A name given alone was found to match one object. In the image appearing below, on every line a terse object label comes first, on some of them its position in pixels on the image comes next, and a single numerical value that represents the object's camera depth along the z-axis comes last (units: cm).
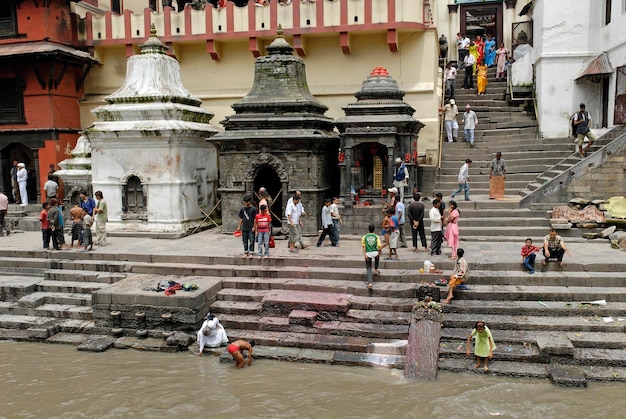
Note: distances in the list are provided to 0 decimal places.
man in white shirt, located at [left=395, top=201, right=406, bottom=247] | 1164
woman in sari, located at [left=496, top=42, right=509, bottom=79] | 1989
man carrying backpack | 1450
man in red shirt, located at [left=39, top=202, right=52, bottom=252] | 1241
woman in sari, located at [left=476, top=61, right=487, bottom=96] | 1919
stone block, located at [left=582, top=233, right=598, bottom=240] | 1239
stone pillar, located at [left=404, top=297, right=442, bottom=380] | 787
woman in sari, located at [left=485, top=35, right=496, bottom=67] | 2156
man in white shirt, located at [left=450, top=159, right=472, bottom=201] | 1392
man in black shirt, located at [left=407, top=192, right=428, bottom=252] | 1162
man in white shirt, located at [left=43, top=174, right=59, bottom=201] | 1611
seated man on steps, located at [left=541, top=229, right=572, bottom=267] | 1005
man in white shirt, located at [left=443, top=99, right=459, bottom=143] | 1702
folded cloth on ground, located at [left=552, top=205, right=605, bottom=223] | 1270
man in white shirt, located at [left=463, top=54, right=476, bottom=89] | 1975
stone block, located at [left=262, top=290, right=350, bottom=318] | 943
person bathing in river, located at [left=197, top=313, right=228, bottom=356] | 891
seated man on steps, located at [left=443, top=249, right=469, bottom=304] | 941
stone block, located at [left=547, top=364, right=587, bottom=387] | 743
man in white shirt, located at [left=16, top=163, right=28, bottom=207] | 1734
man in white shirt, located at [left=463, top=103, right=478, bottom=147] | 1675
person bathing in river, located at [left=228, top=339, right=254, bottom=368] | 830
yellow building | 1669
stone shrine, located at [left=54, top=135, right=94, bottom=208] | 1631
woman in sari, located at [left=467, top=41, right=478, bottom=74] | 2048
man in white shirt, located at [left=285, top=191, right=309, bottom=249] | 1194
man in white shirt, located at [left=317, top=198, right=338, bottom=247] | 1228
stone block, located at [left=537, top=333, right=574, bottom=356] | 800
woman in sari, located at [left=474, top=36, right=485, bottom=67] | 2094
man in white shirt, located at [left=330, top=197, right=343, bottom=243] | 1234
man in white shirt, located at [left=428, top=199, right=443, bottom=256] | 1097
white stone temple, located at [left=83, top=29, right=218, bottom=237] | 1445
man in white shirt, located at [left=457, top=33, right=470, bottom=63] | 2197
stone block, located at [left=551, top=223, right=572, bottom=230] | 1256
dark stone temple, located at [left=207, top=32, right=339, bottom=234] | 1373
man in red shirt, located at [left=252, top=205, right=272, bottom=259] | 1128
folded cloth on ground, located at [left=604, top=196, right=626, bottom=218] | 1272
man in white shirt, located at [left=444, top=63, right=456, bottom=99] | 1883
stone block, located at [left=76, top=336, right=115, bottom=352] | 918
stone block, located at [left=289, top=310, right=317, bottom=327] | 924
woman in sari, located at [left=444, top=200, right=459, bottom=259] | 1090
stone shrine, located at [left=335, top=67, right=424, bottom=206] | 1362
